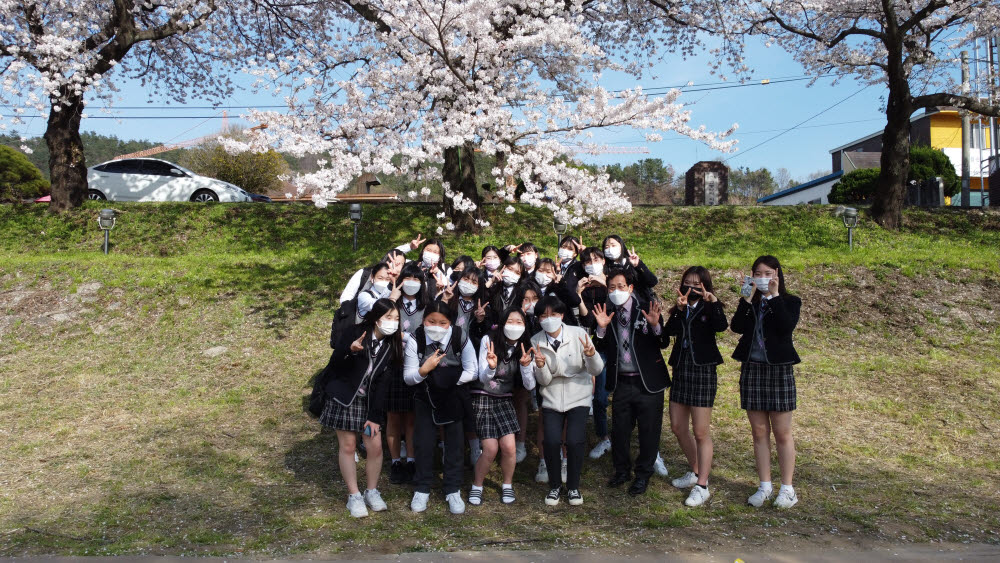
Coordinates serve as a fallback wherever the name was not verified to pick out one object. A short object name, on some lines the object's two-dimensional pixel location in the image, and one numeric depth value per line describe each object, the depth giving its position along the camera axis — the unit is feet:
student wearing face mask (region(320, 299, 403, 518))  14.10
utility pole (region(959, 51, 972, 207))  51.77
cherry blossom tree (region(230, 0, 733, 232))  33.50
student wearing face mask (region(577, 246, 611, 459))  16.85
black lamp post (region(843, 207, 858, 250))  37.06
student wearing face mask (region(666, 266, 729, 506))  14.82
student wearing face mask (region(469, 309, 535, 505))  14.87
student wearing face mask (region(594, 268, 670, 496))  15.25
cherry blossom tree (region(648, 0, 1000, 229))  40.14
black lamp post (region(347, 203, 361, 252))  37.52
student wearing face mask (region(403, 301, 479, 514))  14.64
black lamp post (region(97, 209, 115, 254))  36.81
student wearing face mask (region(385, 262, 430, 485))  15.81
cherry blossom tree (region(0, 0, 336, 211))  38.11
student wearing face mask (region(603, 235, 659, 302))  17.02
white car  49.03
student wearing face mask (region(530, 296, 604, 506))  14.80
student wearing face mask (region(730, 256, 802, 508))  14.05
